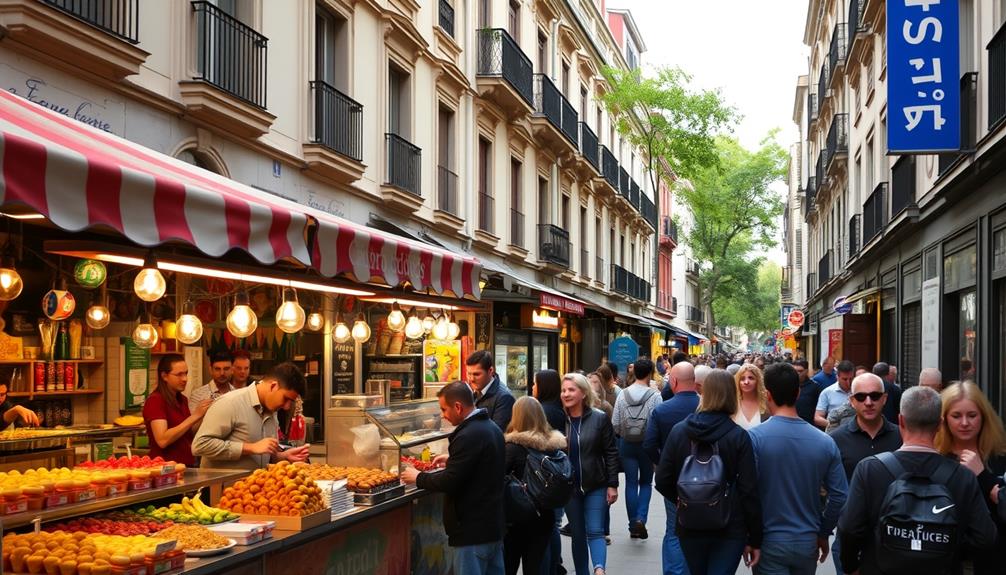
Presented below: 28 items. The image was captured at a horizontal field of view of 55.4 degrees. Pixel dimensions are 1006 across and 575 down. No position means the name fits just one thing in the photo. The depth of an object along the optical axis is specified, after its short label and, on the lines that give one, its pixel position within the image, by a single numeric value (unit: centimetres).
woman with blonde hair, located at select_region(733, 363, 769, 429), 810
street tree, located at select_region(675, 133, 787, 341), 5759
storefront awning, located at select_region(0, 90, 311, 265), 434
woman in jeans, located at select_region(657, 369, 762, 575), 570
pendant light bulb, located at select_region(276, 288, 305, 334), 854
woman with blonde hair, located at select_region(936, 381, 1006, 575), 507
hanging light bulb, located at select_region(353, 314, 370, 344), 1298
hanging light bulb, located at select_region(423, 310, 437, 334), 1423
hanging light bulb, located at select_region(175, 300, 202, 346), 883
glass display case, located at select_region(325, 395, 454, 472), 782
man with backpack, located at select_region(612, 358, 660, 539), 1080
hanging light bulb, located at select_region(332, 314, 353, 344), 1216
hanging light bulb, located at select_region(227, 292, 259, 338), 813
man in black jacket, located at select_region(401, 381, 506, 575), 633
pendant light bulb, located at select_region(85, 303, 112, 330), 960
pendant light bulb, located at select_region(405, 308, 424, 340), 1295
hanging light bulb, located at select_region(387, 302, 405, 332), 1266
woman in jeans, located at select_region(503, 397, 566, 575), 715
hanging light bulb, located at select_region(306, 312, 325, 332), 1262
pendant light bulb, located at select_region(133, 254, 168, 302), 708
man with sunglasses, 644
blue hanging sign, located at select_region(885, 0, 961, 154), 1200
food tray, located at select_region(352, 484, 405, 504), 719
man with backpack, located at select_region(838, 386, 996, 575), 434
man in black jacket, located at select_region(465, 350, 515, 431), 872
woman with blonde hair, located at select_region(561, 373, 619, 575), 834
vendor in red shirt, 787
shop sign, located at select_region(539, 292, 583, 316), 1744
